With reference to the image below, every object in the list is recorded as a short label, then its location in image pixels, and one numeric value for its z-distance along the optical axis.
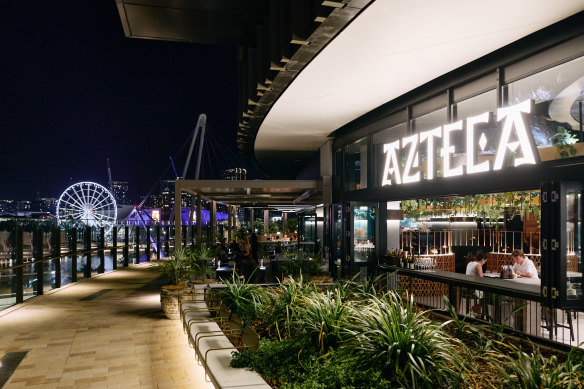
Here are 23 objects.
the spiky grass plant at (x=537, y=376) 2.55
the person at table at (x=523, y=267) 8.27
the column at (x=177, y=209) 12.32
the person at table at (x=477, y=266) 8.38
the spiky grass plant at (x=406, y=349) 2.91
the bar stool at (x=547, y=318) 5.72
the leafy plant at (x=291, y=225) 26.06
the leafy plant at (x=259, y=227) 24.42
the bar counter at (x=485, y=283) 5.44
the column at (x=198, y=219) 18.39
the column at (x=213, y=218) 18.47
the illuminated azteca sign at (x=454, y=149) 5.10
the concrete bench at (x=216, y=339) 3.44
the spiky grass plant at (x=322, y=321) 3.77
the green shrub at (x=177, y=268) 9.05
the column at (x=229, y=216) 25.06
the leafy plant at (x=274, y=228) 24.98
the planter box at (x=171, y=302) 8.04
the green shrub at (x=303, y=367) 2.99
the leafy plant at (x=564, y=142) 4.69
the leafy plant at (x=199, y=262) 9.60
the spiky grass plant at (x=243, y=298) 5.24
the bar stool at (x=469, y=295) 7.37
